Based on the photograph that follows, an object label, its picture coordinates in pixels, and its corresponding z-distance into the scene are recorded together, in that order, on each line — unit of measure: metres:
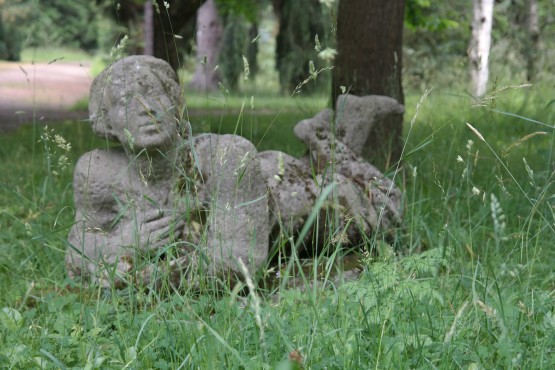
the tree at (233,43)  14.32
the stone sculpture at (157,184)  2.96
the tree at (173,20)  7.48
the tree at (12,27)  23.66
